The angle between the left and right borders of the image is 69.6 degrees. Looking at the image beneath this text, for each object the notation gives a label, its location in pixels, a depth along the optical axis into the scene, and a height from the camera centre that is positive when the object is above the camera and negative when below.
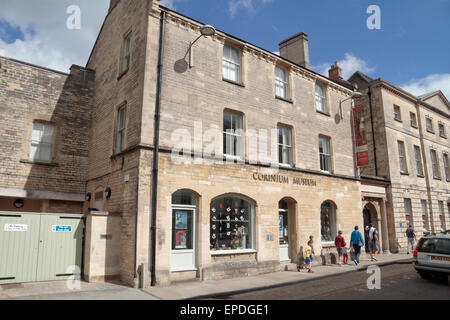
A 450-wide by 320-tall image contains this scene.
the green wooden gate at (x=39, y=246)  9.51 -0.62
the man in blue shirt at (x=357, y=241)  14.67 -0.88
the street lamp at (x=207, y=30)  10.68 +6.31
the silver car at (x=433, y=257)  9.96 -1.12
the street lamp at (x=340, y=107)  17.61 +6.13
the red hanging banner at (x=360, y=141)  17.37 +4.37
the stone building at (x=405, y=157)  20.14 +4.31
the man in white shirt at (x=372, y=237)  15.90 -0.78
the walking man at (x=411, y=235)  19.03 -0.81
